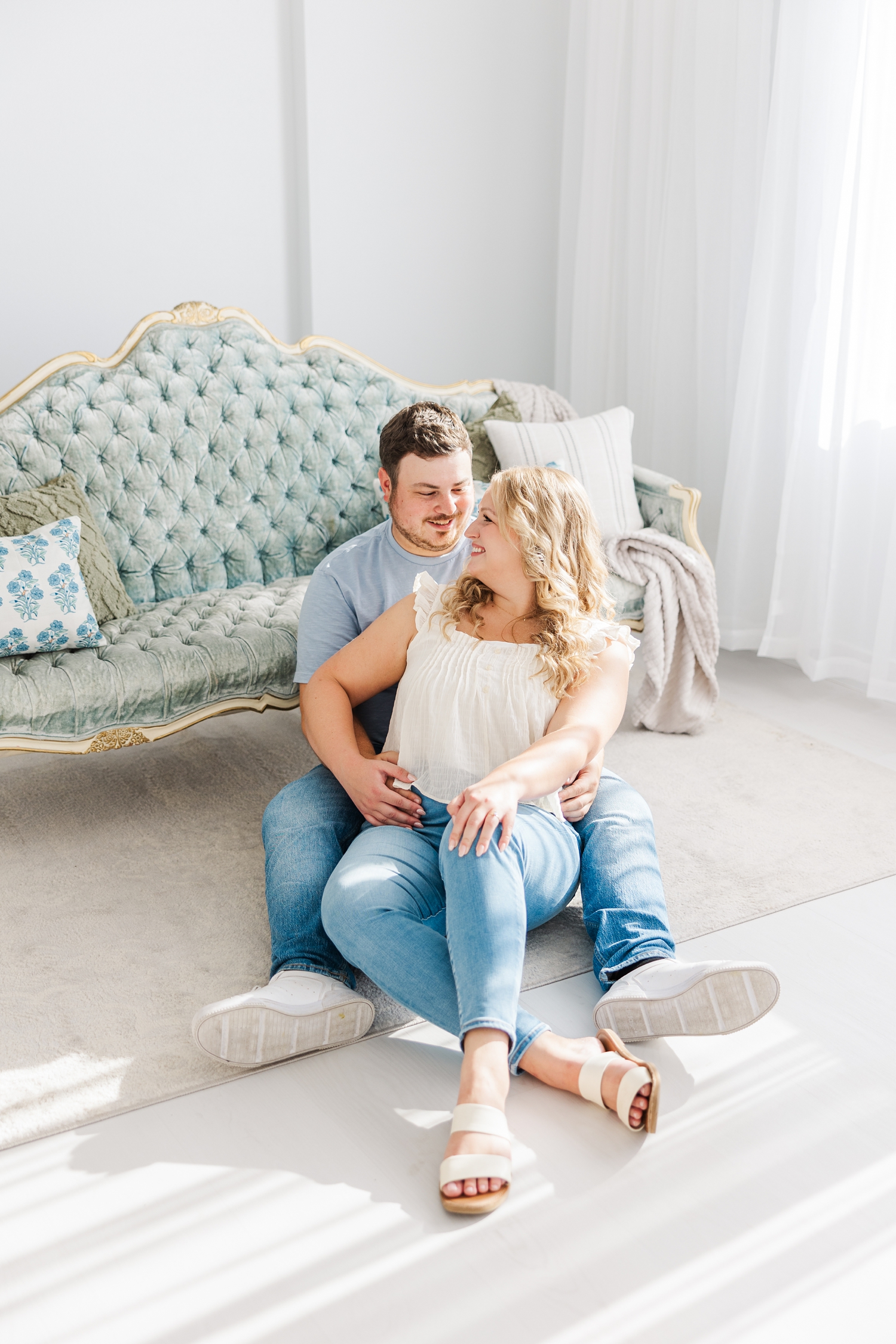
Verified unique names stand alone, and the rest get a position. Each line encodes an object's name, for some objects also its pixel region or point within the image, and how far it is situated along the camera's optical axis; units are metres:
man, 1.62
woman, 1.51
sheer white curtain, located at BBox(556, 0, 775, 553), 3.44
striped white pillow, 3.06
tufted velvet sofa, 2.42
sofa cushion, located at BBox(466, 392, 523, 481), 3.12
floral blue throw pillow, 2.31
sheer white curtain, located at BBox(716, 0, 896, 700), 3.03
